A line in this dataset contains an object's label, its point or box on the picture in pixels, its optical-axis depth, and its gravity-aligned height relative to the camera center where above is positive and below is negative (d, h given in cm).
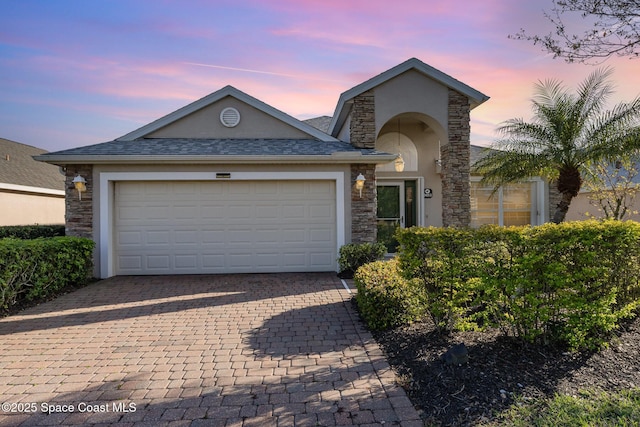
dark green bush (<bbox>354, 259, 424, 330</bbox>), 506 -126
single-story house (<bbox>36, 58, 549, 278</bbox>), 928 +83
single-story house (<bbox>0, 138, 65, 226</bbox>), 1411 +97
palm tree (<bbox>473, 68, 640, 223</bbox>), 926 +204
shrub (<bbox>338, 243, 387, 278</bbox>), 898 -105
